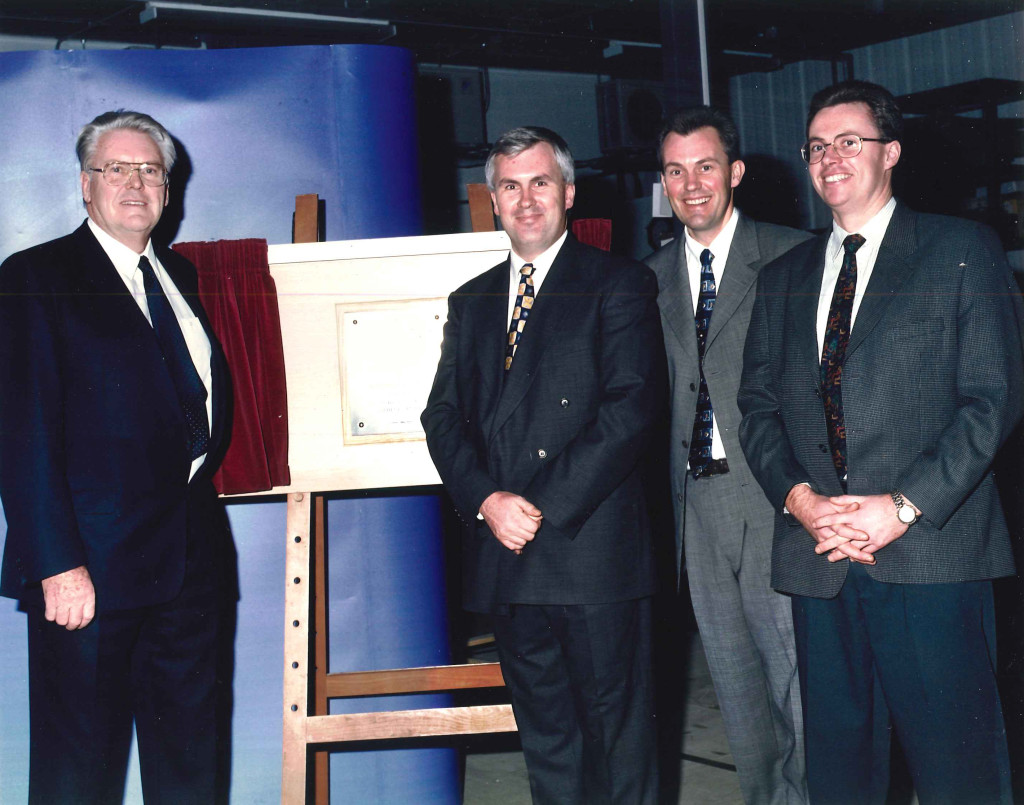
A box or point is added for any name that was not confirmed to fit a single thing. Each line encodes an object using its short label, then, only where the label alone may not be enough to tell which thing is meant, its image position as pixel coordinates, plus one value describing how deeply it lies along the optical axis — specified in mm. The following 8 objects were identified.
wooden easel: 2430
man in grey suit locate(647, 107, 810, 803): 2199
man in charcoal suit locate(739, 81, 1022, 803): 1771
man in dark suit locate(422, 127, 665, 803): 2043
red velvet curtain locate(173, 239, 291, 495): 2465
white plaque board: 2547
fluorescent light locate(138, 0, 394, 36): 6812
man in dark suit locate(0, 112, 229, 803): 1944
